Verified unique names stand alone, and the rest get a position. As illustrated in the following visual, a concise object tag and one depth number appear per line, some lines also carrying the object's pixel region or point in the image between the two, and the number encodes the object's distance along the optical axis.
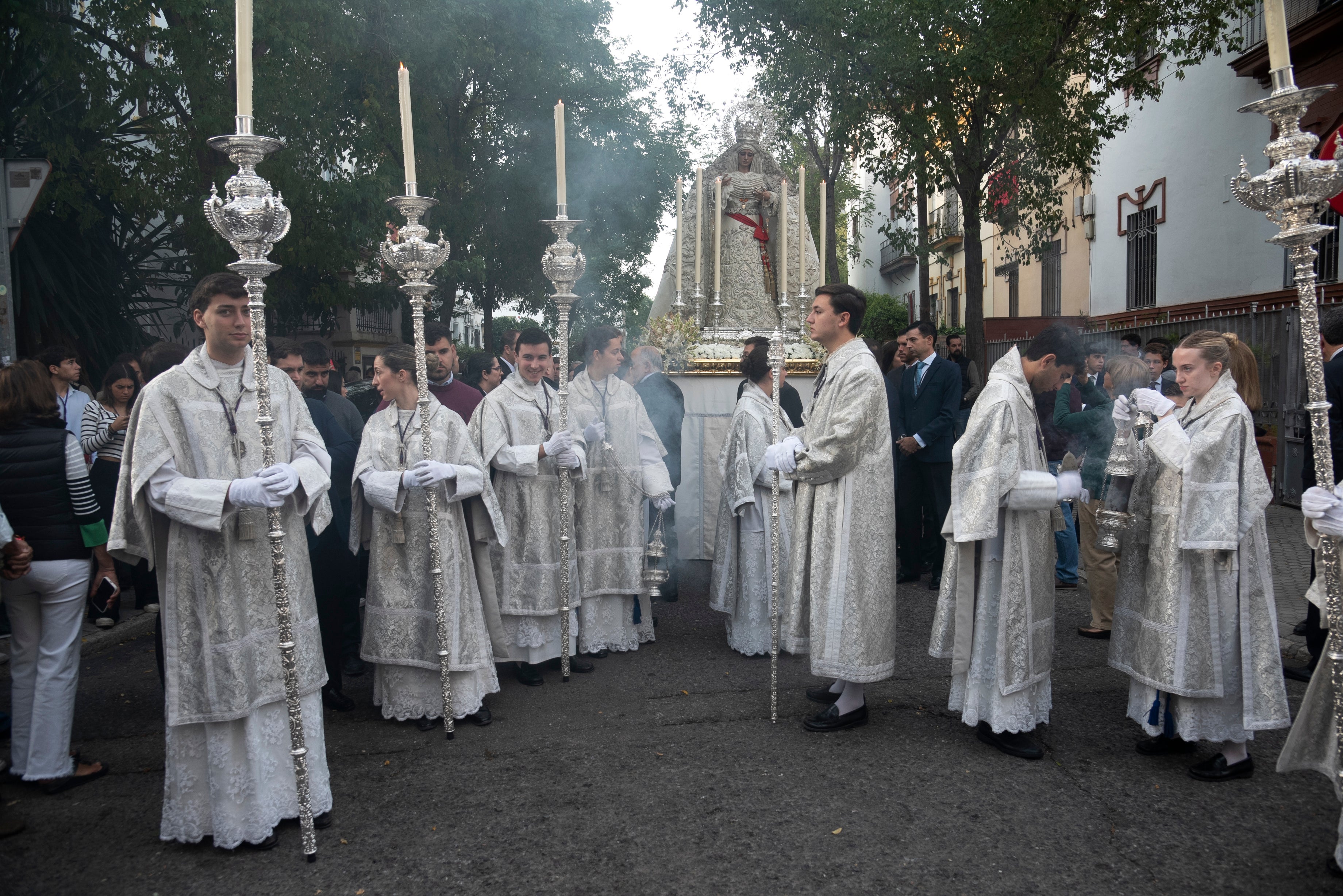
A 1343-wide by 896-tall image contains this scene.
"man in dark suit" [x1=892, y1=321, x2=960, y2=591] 6.95
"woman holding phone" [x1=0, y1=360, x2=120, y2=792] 3.78
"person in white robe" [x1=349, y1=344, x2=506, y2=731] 4.35
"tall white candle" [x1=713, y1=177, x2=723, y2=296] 7.88
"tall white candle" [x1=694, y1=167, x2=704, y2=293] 7.69
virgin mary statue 8.80
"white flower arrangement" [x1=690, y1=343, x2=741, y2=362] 8.09
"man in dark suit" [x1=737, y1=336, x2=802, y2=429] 6.86
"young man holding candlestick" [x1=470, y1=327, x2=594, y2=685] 5.07
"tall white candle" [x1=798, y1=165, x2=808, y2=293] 6.56
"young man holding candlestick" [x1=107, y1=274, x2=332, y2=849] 3.12
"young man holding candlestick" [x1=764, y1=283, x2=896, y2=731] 4.11
